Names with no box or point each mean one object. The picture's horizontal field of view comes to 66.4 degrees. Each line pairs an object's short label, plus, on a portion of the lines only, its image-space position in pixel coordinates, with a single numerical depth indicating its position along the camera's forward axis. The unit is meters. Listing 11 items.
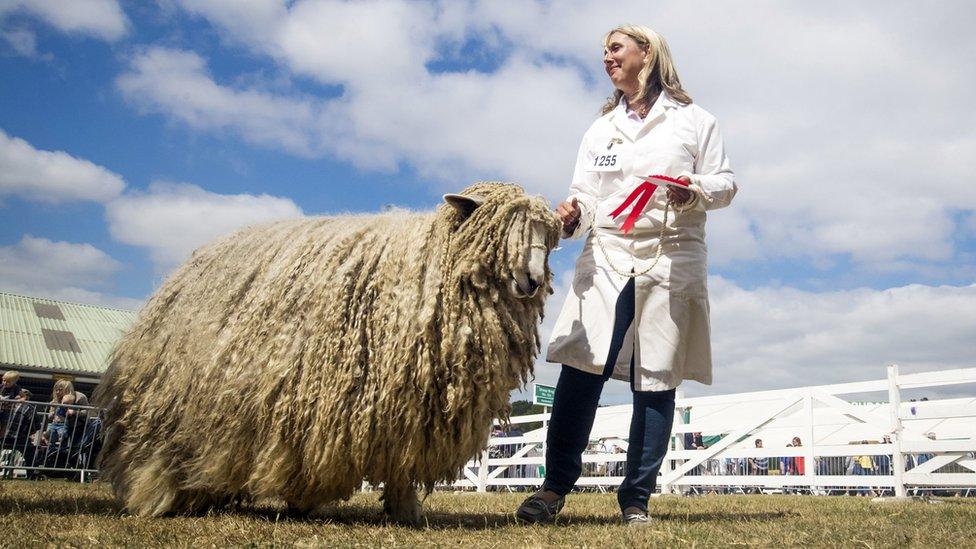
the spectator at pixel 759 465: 17.16
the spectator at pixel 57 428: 13.07
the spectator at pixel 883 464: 16.80
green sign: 18.20
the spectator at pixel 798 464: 16.94
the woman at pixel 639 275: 4.46
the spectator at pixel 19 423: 13.12
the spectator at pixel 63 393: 14.12
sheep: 4.16
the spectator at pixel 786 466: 17.50
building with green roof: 22.95
